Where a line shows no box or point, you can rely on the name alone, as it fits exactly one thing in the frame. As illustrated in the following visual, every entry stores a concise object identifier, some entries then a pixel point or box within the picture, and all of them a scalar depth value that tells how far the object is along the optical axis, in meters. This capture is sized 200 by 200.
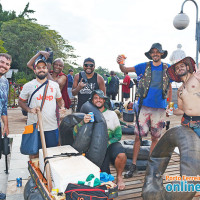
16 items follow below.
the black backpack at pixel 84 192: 2.19
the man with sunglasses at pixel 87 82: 4.24
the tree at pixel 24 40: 26.22
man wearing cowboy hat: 2.84
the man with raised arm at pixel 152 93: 3.86
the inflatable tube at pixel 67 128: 3.73
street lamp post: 8.53
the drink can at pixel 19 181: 3.71
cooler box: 2.35
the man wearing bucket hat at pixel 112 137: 3.58
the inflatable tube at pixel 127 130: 6.82
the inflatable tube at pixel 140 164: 4.26
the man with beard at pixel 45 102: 3.31
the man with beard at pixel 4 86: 3.30
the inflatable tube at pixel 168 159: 2.35
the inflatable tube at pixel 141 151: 4.40
